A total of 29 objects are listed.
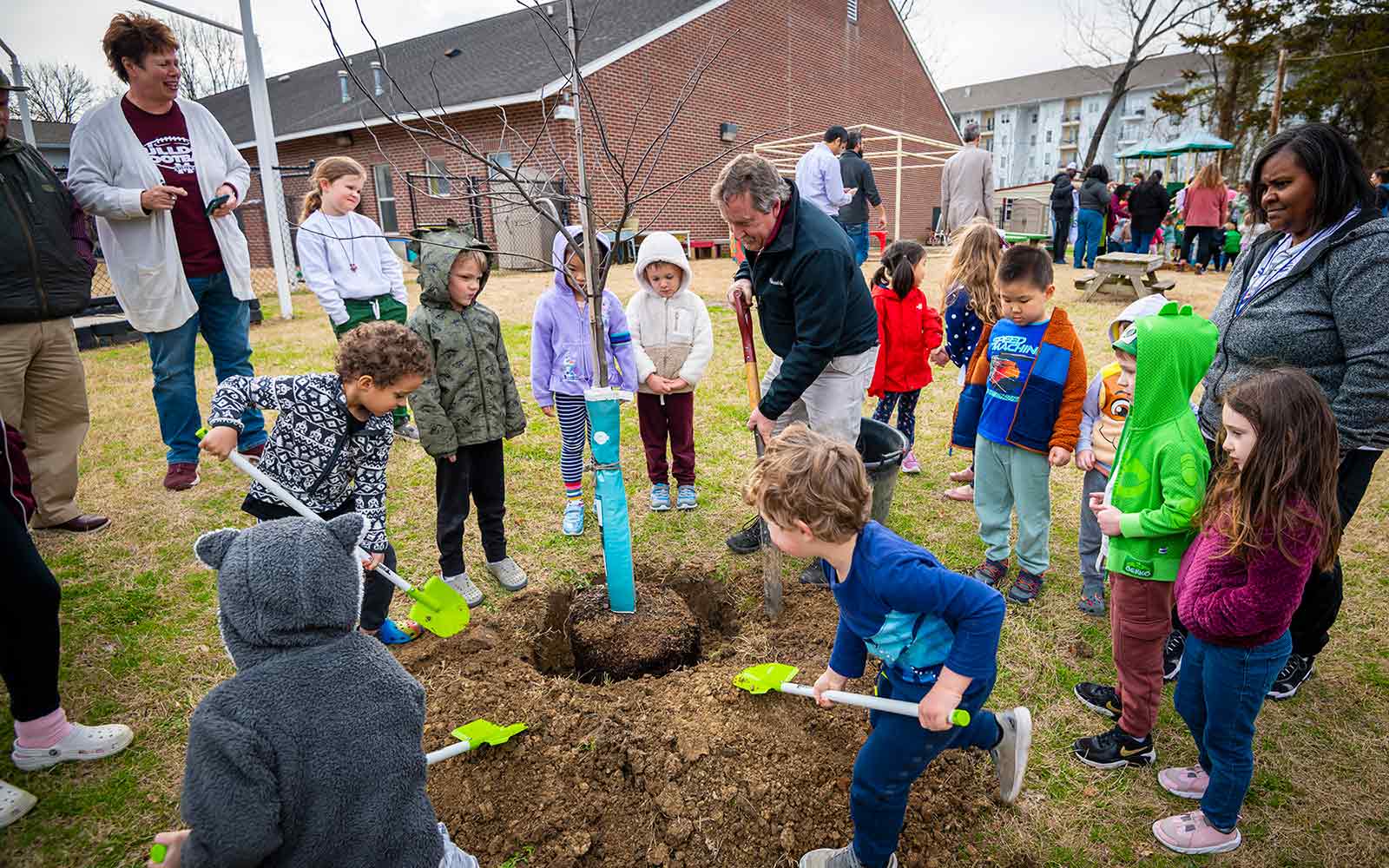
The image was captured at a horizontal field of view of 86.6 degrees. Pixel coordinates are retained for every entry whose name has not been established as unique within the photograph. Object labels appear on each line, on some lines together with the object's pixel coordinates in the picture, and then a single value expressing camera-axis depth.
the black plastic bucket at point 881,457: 3.65
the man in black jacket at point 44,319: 3.75
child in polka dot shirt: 4.38
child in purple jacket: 4.20
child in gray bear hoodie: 1.37
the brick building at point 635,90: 17.09
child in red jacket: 4.91
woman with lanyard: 2.41
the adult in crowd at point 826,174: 8.69
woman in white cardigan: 4.25
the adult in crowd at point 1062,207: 15.61
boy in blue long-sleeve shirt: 1.89
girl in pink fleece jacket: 2.00
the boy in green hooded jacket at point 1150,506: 2.39
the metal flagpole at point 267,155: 10.43
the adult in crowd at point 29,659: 2.38
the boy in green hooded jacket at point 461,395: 3.43
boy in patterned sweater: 2.72
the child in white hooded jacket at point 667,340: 4.41
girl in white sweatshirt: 5.05
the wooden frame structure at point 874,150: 18.20
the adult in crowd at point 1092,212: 13.83
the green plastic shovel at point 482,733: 2.54
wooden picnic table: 10.62
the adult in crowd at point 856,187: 9.27
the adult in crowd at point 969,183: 9.88
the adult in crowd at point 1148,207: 13.45
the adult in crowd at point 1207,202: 13.36
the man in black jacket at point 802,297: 3.28
